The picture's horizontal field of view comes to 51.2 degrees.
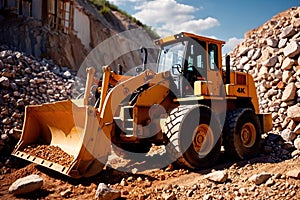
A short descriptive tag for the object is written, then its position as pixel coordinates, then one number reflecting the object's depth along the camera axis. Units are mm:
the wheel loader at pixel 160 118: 5320
